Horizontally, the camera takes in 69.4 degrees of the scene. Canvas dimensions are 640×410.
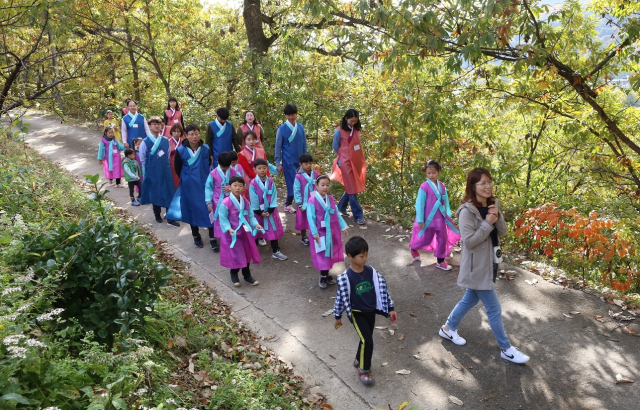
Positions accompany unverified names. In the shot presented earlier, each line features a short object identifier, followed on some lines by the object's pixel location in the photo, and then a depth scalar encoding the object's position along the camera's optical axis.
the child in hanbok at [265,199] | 7.21
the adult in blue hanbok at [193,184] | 8.02
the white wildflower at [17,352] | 2.64
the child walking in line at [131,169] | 9.99
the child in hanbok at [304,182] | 7.35
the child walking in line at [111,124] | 11.31
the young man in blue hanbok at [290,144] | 8.84
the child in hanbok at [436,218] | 6.68
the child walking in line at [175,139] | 8.71
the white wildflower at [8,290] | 3.23
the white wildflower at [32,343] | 2.78
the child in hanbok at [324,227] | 6.21
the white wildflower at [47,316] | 3.21
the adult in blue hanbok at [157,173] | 9.07
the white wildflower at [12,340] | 2.66
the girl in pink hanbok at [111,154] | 11.22
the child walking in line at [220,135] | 8.78
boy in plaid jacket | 4.49
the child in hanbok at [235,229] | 6.36
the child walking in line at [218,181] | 7.24
